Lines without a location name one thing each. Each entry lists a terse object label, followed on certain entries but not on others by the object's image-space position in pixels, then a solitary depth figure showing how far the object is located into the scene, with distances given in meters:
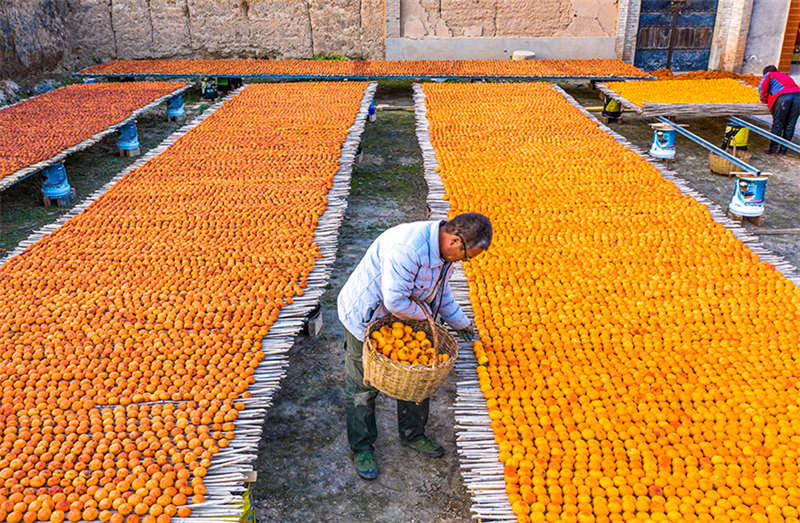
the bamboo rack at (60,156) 6.69
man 2.96
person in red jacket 9.39
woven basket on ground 8.70
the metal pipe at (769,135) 8.48
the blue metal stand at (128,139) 9.59
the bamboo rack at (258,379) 2.87
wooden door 14.91
